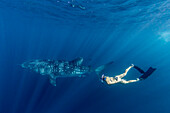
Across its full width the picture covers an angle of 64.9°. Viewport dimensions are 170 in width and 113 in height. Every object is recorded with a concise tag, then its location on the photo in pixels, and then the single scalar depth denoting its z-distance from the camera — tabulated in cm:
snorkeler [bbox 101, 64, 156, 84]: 758
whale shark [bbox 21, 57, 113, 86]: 1315
